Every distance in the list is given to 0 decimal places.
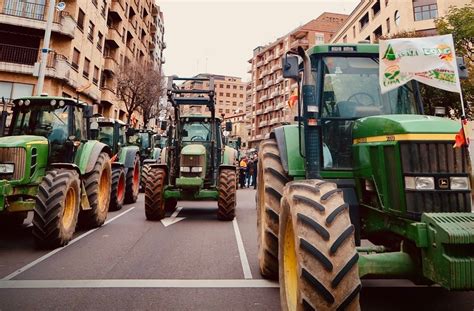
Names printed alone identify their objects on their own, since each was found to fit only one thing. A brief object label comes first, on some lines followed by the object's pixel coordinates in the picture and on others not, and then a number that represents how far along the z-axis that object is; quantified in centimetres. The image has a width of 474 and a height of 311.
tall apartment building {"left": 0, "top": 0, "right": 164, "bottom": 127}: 2006
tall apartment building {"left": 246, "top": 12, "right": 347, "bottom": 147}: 6031
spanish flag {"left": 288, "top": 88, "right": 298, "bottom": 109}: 451
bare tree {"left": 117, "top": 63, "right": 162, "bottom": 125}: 2723
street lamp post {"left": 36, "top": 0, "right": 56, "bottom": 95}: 1290
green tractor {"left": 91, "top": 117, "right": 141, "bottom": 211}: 973
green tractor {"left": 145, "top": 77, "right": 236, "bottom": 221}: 807
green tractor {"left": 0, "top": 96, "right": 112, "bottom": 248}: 521
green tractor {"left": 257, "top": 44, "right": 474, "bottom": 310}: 212
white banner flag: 273
